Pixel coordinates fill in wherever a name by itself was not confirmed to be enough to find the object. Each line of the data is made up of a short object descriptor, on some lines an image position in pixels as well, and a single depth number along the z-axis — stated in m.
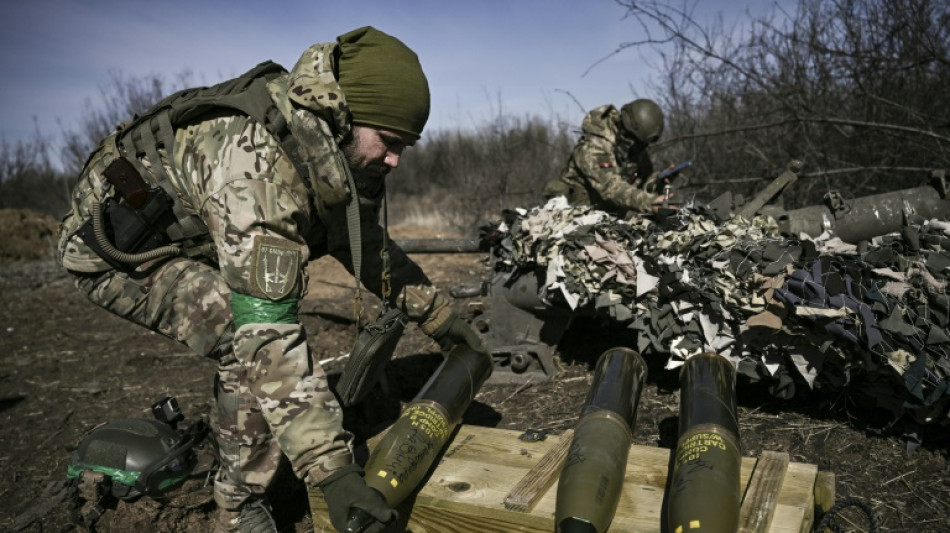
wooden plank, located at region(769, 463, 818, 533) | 1.97
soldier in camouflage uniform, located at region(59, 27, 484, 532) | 2.22
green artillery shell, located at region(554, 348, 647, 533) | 2.05
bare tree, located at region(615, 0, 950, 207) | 5.78
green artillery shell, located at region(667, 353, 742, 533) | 1.93
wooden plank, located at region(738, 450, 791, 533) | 1.98
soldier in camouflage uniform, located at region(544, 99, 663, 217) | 6.29
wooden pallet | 2.07
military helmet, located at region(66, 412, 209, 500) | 2.88
